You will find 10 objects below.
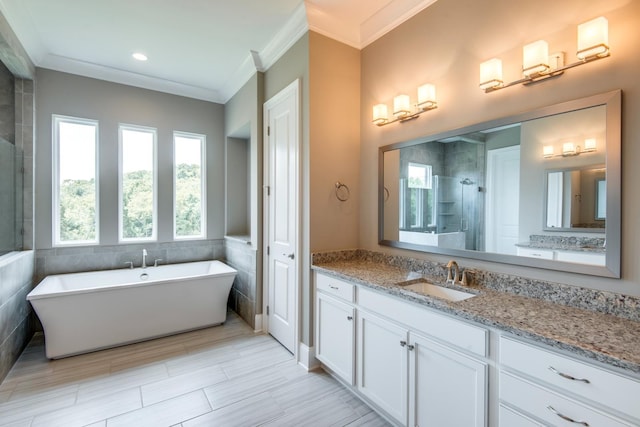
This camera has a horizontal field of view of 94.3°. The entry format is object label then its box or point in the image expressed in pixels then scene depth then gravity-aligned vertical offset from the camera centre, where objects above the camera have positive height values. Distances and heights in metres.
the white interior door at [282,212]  2.68 -0.02
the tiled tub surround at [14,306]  2.37 -0.86
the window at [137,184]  3.71 +0.32
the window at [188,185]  4.06 +0.33
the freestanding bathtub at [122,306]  2.65 -0.96
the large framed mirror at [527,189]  1.40 +0.13
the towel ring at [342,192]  2.66 +0.17
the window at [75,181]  3.35 +0.33
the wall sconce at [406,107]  2.11 +0.79
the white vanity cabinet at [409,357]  1.39 -0.84
